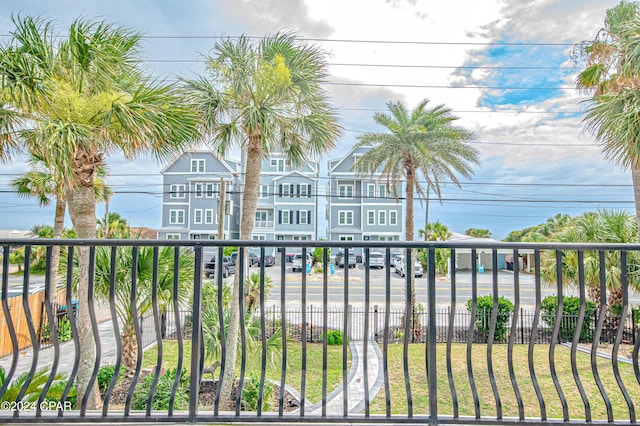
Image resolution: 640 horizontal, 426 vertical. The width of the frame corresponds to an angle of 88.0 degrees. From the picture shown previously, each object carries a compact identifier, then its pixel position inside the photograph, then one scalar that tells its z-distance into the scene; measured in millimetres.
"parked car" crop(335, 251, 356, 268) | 26828
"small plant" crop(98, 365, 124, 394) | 6605
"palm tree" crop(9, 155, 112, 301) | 9430
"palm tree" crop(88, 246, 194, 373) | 6230
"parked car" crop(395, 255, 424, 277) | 24062
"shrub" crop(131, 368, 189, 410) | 5399
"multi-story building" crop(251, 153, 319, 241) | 30469
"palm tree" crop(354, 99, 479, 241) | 12289
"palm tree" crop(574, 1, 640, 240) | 5469
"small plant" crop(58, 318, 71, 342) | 9671
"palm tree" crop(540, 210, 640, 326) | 9336
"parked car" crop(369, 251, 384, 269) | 26000
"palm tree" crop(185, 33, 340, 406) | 6711
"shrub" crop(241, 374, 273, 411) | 5915
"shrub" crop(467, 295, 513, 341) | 10922
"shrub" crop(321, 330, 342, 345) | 10288
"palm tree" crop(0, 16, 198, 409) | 4590
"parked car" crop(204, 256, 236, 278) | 20077
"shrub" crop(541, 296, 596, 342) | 10555
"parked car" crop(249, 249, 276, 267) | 25952
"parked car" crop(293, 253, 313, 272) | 24330
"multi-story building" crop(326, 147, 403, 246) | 29469
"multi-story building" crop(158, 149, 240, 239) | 28516
